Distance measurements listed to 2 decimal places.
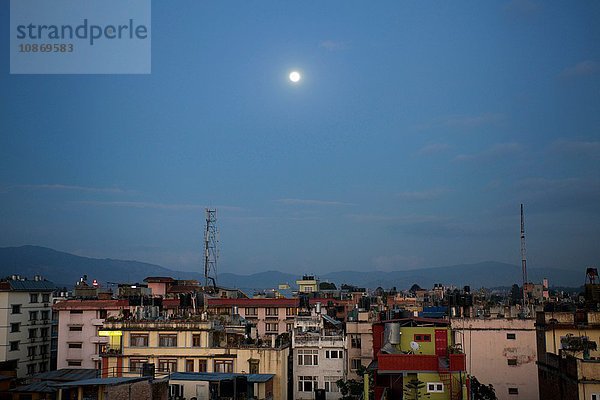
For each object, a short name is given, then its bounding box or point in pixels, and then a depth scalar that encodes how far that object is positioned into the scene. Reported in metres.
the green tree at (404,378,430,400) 34.59
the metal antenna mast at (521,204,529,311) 75.62
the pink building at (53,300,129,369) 58.97
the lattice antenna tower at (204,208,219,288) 71.44
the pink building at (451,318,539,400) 50.00
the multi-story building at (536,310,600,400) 32.59
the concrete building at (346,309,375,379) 51.75
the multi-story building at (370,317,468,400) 34.72
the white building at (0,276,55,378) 59.16
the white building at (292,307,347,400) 49.03
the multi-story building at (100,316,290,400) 45.25
